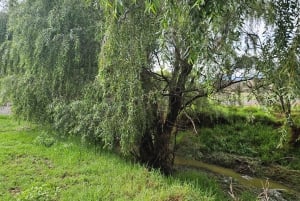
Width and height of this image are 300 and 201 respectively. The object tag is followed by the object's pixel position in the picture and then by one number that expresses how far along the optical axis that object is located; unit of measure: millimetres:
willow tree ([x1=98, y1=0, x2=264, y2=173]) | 4043
